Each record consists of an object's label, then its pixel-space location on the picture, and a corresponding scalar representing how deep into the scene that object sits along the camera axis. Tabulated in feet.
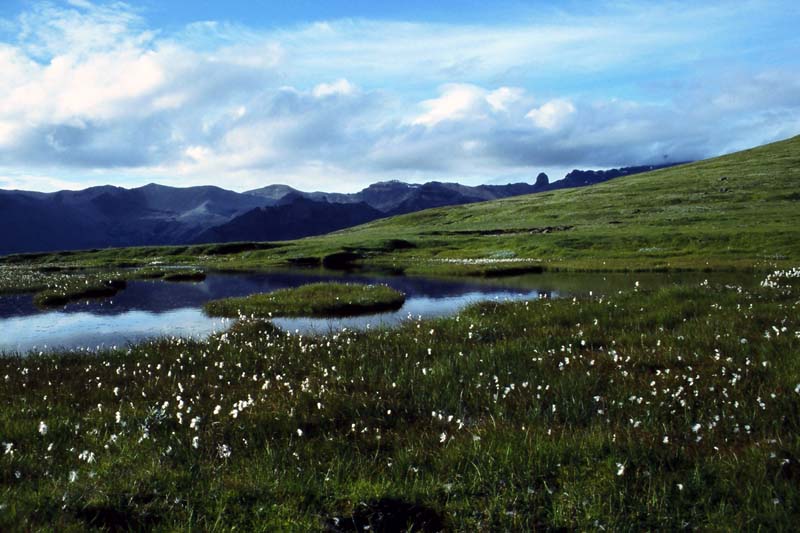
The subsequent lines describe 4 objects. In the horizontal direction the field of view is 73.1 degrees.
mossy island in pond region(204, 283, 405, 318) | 88.17
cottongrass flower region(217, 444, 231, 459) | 20.99
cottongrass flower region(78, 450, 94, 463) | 19.43
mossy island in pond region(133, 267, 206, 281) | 160.25
